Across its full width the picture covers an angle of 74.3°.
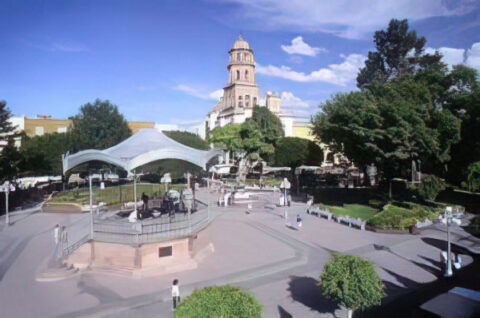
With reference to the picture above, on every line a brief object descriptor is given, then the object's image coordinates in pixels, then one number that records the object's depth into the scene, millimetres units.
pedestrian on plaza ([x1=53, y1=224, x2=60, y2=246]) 15195
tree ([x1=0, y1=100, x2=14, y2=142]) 33031
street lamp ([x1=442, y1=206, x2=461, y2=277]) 12148
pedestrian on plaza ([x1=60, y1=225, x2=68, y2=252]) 14206
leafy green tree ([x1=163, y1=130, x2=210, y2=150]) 60059
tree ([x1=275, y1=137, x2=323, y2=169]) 50219
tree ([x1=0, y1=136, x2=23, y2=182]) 28511
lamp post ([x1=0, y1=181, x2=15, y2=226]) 22109
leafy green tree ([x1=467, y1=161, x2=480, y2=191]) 24020
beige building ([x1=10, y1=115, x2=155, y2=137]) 63281
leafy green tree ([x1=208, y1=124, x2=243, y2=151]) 49438
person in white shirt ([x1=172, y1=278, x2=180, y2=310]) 9641
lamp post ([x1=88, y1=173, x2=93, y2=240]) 12859
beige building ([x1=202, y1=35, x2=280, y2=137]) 69375
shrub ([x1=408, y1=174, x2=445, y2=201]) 25484
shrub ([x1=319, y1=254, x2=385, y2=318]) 7855
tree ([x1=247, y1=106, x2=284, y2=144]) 49812
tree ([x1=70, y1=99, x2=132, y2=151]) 50531
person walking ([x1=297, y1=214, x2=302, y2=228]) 20766
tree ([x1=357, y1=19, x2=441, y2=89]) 51000
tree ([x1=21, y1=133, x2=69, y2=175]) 45669
